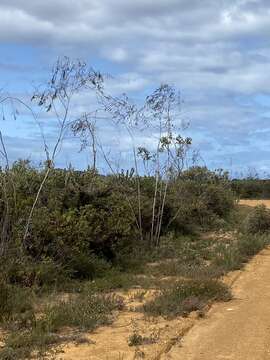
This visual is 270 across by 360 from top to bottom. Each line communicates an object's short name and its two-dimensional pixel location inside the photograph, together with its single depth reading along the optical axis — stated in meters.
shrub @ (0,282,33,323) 8.50
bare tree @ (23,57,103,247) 11.28
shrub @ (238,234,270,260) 15.27
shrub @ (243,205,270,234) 19.47
